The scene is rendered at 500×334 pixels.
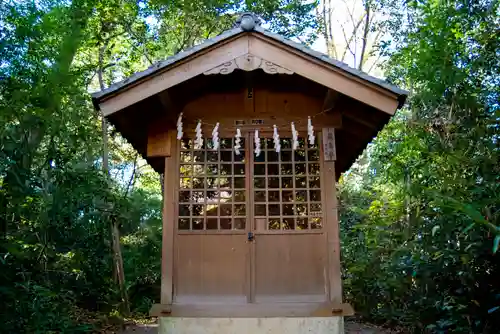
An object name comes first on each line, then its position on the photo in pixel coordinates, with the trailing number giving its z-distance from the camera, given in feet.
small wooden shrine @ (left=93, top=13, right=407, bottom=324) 16.96
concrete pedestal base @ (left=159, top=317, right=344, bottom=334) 16.63
